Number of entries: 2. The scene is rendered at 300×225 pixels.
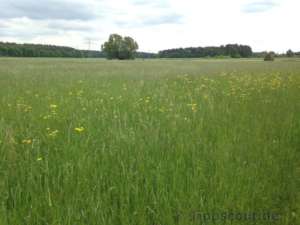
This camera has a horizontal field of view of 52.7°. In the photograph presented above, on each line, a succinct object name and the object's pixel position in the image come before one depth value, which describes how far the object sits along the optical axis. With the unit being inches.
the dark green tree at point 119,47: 3538.4
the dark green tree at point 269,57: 2426.7
